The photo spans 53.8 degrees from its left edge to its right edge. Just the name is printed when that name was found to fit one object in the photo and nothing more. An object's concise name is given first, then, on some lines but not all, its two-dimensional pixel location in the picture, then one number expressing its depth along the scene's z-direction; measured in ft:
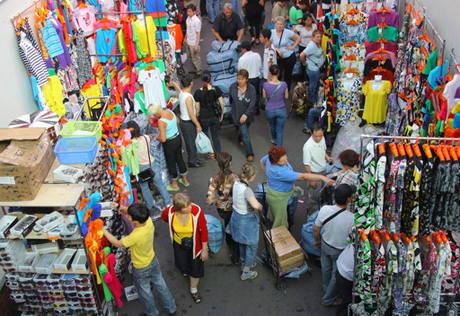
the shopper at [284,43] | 29.68
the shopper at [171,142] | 22.63
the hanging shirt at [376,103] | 24.20
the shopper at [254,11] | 38.01
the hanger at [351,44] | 25.60
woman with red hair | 18.38
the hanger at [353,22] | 26.76
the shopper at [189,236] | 16.33
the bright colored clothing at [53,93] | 22.34
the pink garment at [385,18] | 26.94
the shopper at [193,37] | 33.81
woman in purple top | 24.68
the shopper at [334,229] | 16.22
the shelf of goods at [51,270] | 15.56
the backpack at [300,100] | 29.45
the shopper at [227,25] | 32.55
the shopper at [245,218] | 17.49
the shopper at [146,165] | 21.38
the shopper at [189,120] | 24.30
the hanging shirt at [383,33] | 26.63
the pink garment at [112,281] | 16.06
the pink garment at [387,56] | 25.07
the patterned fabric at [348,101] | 24.81
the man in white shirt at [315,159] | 20.42
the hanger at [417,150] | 13.28
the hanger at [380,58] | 24.50
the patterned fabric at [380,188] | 13.41
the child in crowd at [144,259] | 15.51
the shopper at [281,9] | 35.70
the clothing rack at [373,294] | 13.58
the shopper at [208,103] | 24.79
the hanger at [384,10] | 26.78
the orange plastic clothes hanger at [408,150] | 13.26
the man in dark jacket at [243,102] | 24.90
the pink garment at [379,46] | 26.23
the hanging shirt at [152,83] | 27.55
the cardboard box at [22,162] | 14.44
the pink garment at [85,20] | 26.50
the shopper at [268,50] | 29.05
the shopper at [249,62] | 27.89
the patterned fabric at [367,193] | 13.79
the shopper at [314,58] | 28.40
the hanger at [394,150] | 13.25
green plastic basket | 17.43
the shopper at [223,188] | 18.44
